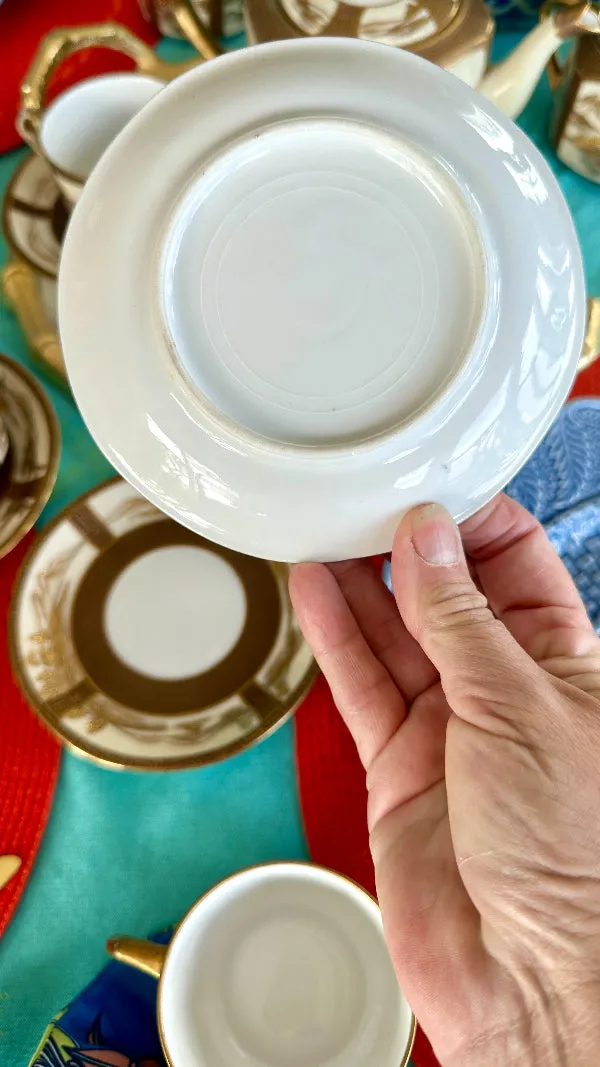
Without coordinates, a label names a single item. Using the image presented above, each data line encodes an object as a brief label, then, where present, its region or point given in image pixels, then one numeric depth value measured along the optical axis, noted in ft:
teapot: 1.72
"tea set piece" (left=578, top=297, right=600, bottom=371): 1.83
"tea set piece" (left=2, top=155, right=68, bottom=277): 2.27
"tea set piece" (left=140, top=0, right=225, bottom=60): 1.99
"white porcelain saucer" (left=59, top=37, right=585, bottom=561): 1.17
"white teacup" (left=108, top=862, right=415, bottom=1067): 1.60
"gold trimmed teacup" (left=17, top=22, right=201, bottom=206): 1.96
